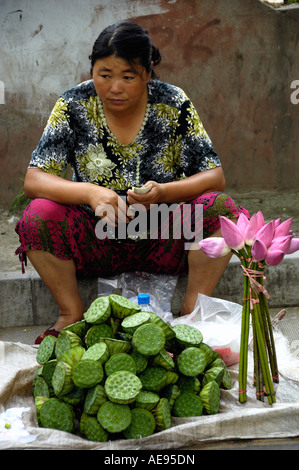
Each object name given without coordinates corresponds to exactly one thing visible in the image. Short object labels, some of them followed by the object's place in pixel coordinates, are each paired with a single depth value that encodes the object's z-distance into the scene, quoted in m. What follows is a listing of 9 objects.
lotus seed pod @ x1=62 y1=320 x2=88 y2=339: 2.22
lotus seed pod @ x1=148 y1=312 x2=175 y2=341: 2.18
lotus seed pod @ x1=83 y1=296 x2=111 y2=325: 2.15
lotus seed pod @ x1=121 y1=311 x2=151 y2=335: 2.12
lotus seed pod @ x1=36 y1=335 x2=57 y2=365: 2.21
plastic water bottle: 2.52
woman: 2.69
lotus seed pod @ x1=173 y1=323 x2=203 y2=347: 2.21
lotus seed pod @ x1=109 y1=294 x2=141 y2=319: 2.20
